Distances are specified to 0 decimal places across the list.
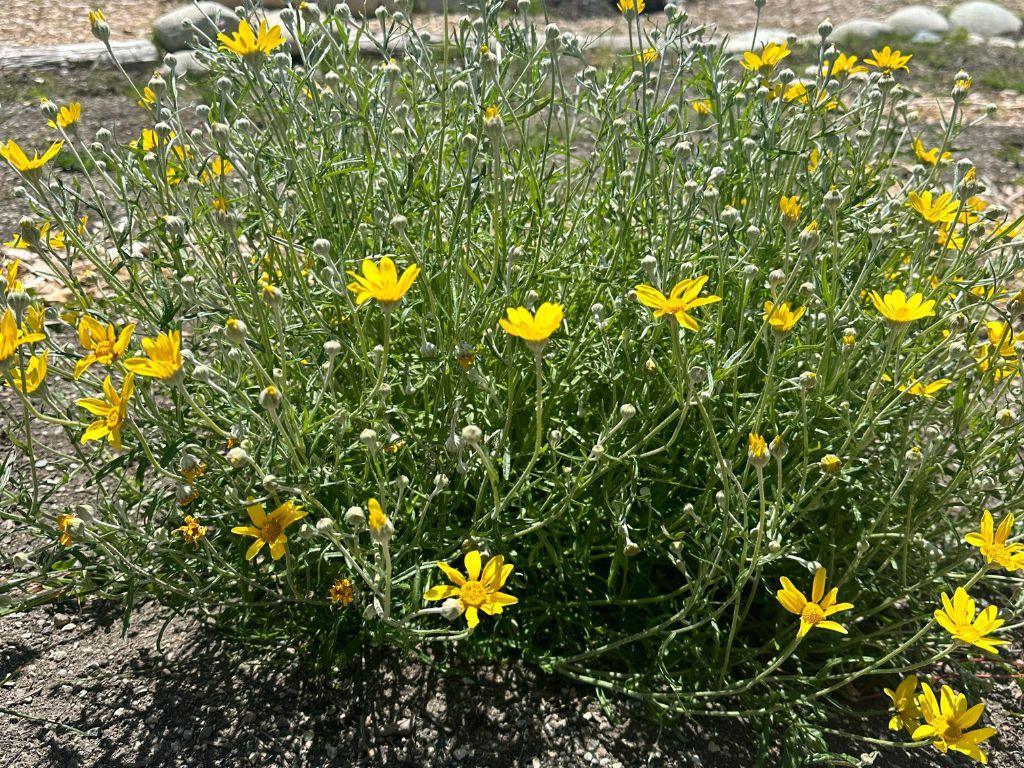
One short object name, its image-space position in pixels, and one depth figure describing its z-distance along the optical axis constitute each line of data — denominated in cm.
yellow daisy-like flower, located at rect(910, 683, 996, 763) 37
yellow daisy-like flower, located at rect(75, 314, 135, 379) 36
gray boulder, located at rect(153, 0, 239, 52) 135
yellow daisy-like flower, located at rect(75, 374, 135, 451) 34
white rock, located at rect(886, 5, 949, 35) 178
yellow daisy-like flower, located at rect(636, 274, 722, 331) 33
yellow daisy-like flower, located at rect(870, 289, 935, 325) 35
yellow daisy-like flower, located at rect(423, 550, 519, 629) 35
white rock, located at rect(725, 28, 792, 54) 158
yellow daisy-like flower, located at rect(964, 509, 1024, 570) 36
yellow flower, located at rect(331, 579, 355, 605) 41
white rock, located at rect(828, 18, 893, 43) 173
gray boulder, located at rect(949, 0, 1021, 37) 181
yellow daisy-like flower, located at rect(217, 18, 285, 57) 39
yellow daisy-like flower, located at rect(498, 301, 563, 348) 32
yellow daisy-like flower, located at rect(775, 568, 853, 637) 36
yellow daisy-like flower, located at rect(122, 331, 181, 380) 32
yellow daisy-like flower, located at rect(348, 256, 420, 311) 32
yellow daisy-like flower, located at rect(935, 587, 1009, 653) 35
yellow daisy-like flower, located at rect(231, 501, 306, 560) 37
